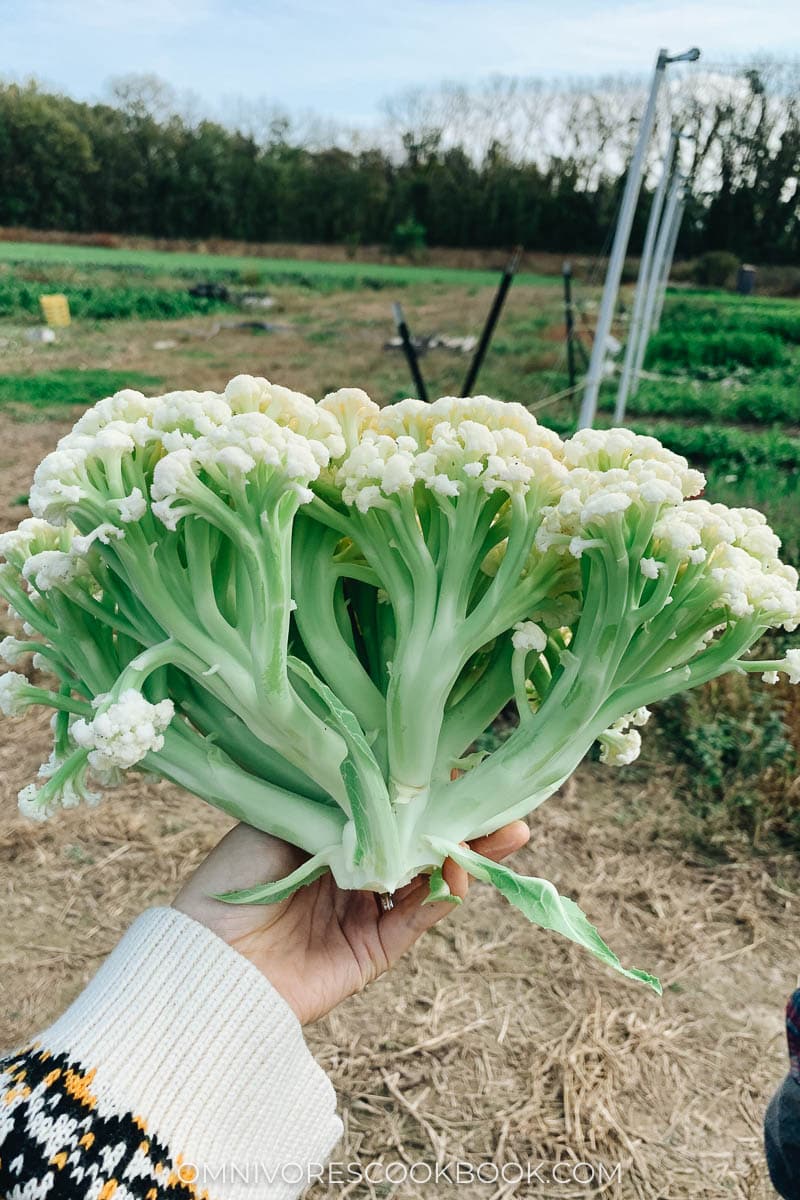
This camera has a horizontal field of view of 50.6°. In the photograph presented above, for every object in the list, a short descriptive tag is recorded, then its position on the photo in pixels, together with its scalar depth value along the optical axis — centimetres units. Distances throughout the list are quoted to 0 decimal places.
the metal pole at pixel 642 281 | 724
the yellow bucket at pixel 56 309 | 522
